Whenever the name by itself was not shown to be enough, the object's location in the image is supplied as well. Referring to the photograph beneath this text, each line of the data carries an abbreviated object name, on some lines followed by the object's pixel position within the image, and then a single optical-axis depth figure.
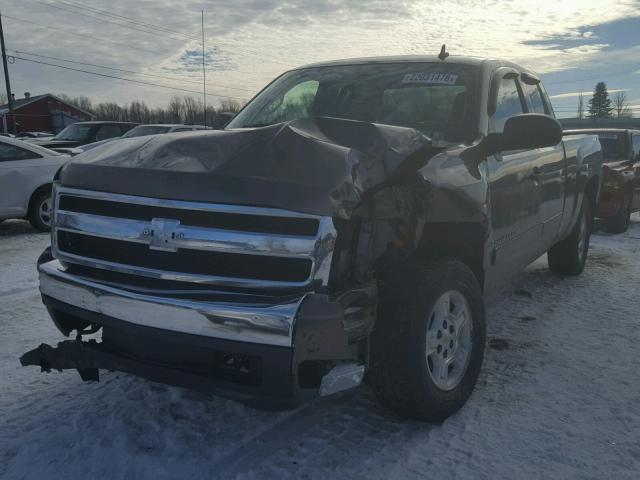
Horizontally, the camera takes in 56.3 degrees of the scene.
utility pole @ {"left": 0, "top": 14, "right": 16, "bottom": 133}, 32.91
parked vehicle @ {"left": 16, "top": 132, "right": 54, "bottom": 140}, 26.18
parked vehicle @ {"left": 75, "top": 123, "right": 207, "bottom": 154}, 16.03
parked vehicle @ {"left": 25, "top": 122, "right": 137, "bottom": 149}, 16.91
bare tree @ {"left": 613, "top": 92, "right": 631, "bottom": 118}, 88.38
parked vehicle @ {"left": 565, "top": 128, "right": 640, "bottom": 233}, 9.23
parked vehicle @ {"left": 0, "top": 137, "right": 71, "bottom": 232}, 8.68
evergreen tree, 95.25
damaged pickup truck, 2.36
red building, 54.16
